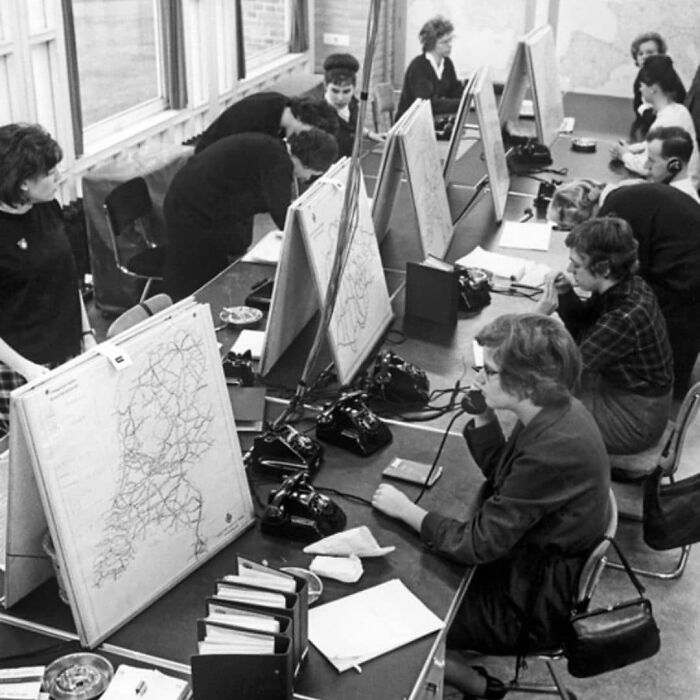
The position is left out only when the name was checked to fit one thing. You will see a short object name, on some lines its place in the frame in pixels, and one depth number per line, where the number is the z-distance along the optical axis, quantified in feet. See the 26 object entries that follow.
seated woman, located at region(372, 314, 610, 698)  8.26
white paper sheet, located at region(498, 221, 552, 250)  15.53
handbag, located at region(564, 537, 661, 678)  8.38
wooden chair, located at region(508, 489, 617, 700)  8.46
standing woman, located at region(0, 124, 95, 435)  10.65
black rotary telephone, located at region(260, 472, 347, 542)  8.39
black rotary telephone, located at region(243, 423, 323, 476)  9.27
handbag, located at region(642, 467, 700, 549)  10.58
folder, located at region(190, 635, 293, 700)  6.41
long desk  7.14
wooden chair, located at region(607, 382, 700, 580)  11.24
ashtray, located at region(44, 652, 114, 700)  6.77
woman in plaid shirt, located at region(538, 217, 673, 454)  11.76
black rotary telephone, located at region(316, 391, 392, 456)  9.77
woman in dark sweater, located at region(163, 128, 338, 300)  14.10
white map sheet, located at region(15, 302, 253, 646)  6.83
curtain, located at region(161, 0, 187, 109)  22.40
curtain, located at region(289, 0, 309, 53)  29.04
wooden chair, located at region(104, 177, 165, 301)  16.89
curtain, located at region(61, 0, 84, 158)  18.31
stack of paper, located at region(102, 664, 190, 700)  6.77
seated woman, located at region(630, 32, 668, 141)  23.41
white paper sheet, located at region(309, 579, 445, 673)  7.31
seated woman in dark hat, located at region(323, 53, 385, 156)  20.15
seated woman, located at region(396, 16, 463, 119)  24.89
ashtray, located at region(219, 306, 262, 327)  12.13
